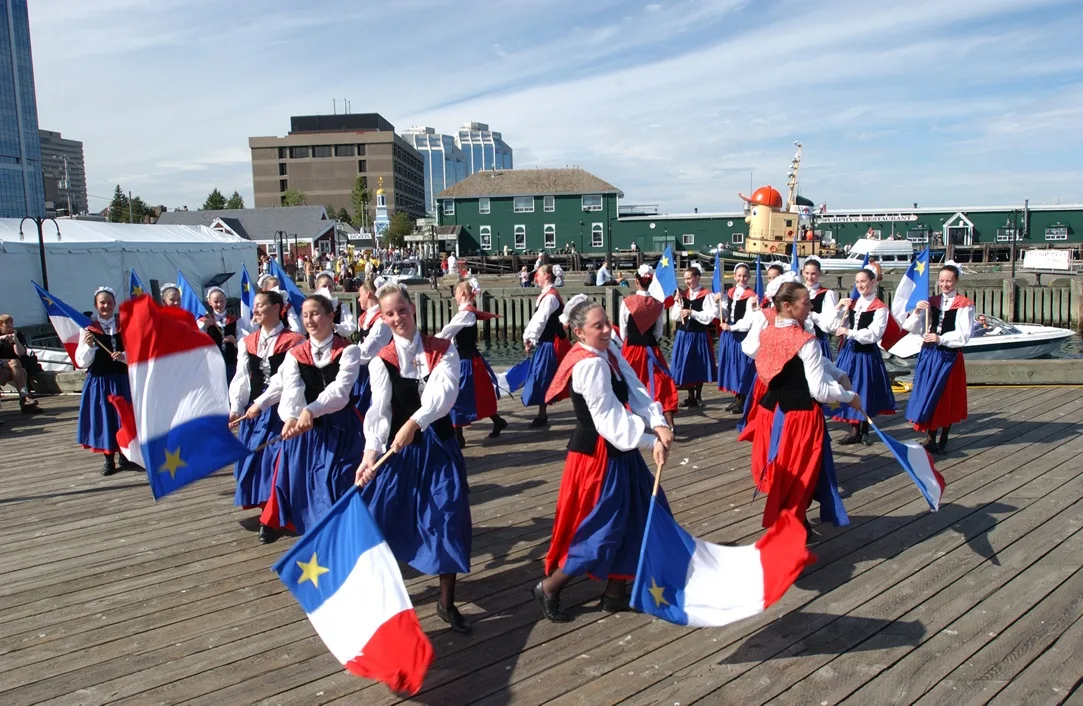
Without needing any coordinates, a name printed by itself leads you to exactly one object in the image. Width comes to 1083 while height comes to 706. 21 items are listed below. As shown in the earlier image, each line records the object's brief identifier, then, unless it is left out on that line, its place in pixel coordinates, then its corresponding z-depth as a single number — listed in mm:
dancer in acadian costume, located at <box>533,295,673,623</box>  3510
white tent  15320
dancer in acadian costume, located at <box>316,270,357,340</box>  7246
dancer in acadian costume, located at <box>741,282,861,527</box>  4266
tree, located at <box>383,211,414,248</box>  59719
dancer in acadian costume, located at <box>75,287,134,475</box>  6418
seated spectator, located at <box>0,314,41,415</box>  9000
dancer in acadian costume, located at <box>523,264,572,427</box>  7371
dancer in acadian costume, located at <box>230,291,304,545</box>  4789
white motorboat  16000
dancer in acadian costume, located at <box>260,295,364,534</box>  4383
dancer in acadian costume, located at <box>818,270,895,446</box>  6363
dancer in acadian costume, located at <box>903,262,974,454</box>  6184
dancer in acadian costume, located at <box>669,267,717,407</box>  8141
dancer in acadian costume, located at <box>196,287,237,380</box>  7215
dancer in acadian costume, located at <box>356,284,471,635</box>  3613
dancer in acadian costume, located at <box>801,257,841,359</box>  6496
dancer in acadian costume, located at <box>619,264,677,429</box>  6684
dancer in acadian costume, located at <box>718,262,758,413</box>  8062
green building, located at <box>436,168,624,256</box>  46406
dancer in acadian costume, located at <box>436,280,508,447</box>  6977
